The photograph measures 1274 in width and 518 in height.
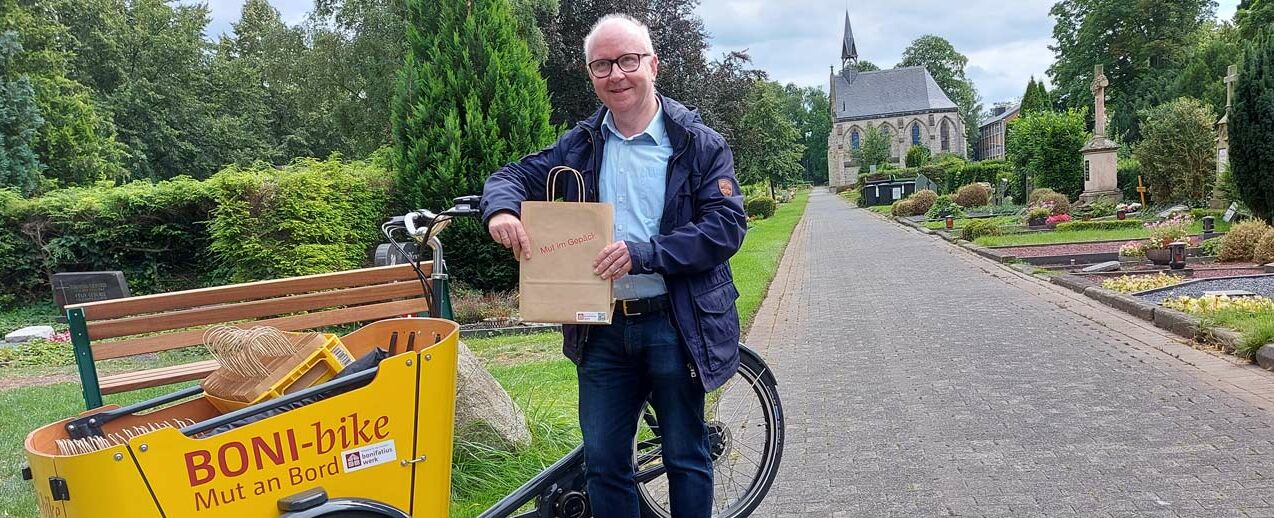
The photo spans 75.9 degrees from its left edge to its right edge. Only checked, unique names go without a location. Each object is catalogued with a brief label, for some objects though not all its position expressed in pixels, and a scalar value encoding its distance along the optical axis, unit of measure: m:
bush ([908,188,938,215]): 33.72
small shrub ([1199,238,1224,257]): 13.07
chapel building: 83.94
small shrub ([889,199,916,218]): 33.22
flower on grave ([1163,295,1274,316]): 7.23
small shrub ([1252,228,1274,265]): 11.38
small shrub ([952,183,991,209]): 33.78
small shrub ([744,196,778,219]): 38.94
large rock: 3.94
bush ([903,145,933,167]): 66.06
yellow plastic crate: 2.26
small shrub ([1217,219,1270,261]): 12.16
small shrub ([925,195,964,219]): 27.49
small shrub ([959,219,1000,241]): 19.48
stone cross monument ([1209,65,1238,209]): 19.72
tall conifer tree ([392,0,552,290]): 11.05
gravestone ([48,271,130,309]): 9.97
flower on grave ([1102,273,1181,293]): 9.64
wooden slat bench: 4.16
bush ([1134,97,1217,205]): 23.23
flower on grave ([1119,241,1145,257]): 12.85
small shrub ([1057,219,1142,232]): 20.25
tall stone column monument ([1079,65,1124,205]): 25.67
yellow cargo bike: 1.86
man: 2.38
